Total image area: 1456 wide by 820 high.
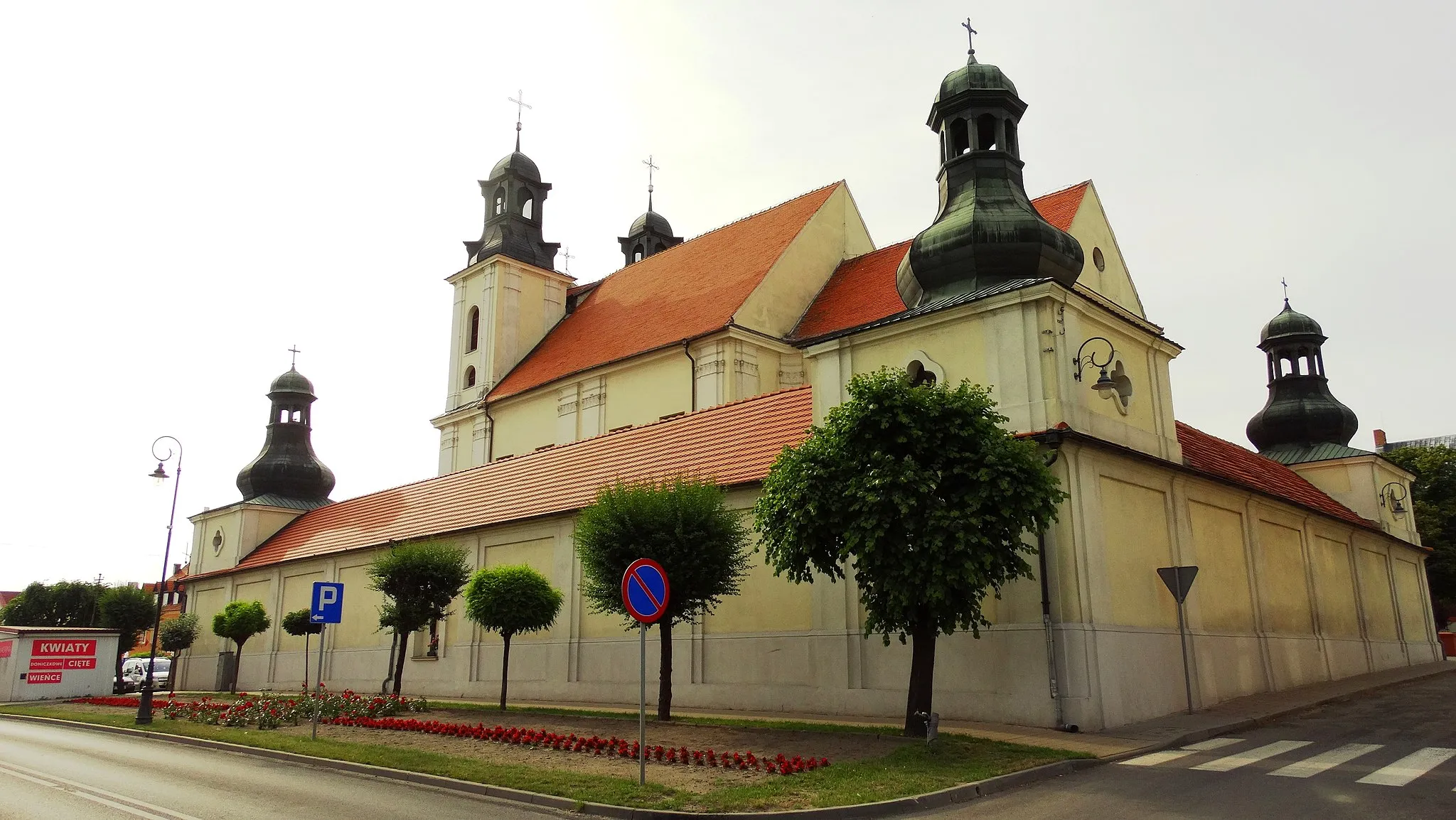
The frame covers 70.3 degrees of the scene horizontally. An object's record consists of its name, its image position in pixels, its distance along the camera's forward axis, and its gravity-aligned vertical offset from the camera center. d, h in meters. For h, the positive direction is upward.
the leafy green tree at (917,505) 14.39 +2.02
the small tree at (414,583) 23.98 +1.65
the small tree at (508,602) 21.56 +1.06
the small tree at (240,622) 34.16 +1.12
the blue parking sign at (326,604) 17.02 +0.83
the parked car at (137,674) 41.22 -0.69
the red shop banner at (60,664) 31.62 -0.16
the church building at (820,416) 17.64 +4.58
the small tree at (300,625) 33.12 +1.00
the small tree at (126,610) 44.66 +2.00
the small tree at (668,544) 17.88 +1.85
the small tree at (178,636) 38.97 +0.79
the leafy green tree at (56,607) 59.44 +2.93
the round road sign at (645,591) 11.55 +0.67
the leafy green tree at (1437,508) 48.09 +6.32
